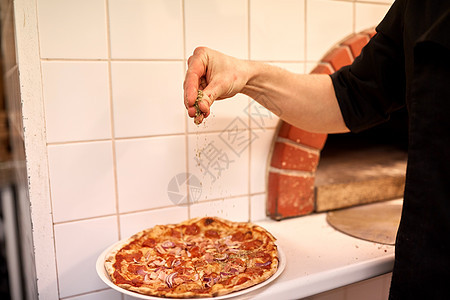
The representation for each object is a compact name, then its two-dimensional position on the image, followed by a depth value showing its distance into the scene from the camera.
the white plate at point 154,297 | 0.84
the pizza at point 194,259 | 0.88
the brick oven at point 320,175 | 1.36
